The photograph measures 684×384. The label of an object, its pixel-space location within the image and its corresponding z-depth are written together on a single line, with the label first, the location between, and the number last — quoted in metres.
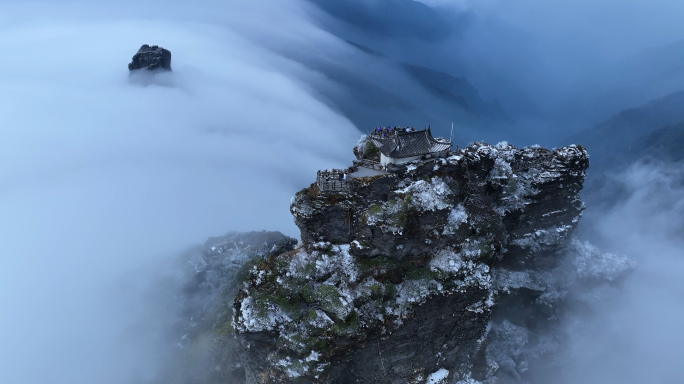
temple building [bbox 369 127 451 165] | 41.69
